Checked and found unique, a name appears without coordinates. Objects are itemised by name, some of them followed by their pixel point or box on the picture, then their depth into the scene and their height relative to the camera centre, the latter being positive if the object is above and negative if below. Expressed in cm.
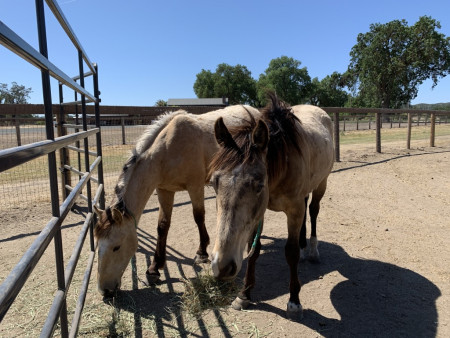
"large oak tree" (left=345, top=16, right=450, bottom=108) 3566 +895
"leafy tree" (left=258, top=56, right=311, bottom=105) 4747 +866
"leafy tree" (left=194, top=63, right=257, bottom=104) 5066 +854
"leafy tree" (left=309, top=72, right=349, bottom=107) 4984 +678
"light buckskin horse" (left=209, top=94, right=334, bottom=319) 181 -37
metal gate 86 -25
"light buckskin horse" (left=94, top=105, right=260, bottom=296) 262 -55
